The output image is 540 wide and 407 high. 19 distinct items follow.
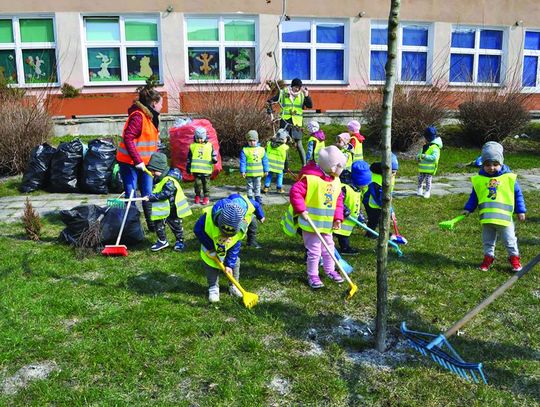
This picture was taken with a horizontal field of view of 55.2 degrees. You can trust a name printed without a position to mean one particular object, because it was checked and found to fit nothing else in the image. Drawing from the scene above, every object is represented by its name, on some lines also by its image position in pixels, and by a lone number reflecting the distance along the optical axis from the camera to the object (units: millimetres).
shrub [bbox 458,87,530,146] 14242
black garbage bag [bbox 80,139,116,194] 9789
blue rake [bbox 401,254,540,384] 3598
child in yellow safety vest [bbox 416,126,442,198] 9328
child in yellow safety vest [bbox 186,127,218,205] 8969
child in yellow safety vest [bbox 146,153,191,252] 6301
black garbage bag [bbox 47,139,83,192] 9836
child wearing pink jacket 5156
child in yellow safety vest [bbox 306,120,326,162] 10000
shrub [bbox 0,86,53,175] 10727
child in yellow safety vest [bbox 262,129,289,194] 10016
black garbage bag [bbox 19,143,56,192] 10000
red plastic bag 11016
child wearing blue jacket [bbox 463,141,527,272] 5598
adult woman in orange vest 6598
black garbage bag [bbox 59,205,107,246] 6461
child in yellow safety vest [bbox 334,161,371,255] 6062
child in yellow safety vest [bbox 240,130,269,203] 9086
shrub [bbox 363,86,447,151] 13523
